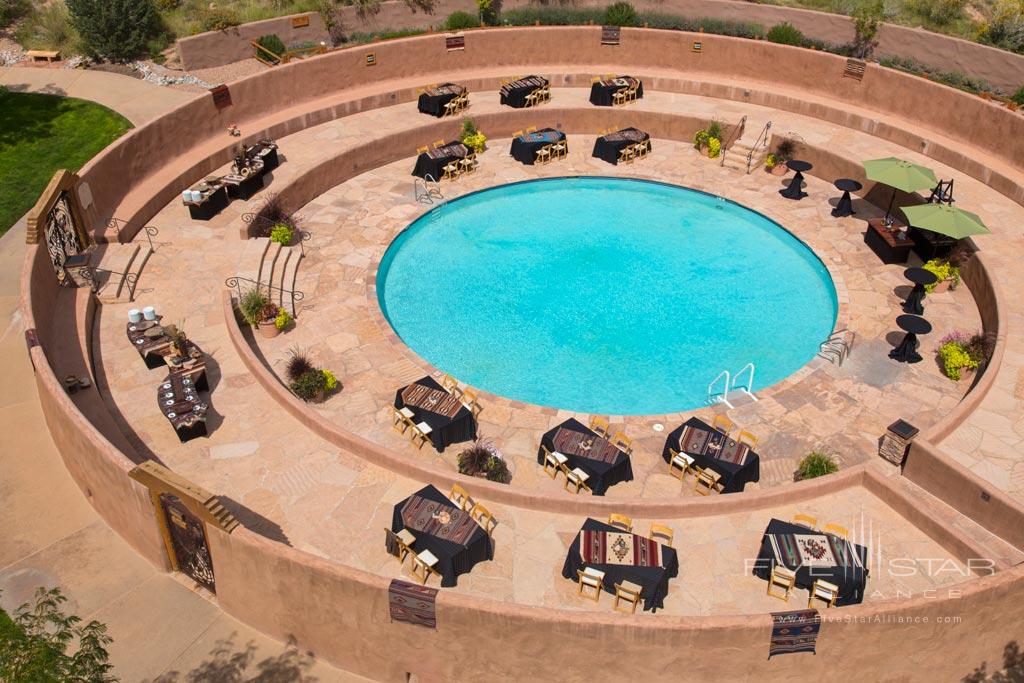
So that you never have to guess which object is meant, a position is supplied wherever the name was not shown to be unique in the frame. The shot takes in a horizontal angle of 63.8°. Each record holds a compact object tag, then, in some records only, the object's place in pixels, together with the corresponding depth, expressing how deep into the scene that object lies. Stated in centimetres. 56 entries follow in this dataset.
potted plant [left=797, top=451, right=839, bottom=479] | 1611
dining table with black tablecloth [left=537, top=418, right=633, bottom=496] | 1592
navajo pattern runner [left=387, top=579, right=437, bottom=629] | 1208
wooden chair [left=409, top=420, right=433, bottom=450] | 1680
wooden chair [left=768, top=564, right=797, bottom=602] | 1367
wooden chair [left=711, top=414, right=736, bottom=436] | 1772
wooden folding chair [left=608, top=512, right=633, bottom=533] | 1475
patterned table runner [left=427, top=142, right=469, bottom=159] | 2756
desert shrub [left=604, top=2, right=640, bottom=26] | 3378
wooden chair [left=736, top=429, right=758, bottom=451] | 1704
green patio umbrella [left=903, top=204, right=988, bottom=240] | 2094
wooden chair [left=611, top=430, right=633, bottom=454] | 1712
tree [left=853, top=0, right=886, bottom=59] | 3178
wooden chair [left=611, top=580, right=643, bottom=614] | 1343
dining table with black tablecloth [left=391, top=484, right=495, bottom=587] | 1393
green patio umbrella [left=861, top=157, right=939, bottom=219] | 2308
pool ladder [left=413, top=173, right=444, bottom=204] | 2664
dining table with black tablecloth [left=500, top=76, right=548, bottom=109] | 3039
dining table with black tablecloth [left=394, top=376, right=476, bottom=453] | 1694
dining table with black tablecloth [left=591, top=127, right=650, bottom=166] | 2883
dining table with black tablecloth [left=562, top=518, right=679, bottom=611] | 1357
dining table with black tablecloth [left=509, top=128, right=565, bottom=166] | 2856
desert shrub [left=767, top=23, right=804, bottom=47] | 3195
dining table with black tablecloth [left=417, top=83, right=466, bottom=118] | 2974
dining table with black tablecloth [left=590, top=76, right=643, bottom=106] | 3070
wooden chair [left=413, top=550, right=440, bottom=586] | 1391
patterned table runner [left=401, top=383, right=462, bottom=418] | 1717
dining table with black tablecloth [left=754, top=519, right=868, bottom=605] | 1360
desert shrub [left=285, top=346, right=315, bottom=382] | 1854
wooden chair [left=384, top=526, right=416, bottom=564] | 1405
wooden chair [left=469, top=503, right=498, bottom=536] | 1489
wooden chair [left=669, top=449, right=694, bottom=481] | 1633
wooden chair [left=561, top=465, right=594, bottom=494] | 1593
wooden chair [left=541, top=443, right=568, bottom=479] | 1627
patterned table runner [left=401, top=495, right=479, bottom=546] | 1412
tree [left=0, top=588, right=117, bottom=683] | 1009
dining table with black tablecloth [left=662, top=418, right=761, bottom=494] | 1598
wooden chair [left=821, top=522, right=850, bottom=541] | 1465
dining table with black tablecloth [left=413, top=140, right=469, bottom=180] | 2741
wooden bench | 3256
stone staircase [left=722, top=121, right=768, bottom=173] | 2870
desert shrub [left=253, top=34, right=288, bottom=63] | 3291
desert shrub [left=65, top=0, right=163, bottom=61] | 3184
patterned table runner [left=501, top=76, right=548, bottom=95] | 3047
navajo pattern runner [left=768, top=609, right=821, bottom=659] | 1178
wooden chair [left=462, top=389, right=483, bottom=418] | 1815
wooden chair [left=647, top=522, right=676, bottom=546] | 1479
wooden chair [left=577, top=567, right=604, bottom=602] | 1358
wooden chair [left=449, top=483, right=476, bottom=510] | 1526
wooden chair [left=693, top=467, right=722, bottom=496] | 1602
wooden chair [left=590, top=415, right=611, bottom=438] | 1739
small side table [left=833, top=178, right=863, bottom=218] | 2575
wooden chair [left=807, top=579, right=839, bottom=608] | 1345
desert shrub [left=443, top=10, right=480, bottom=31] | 3366
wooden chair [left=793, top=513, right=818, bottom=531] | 1475
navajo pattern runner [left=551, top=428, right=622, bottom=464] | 1616
